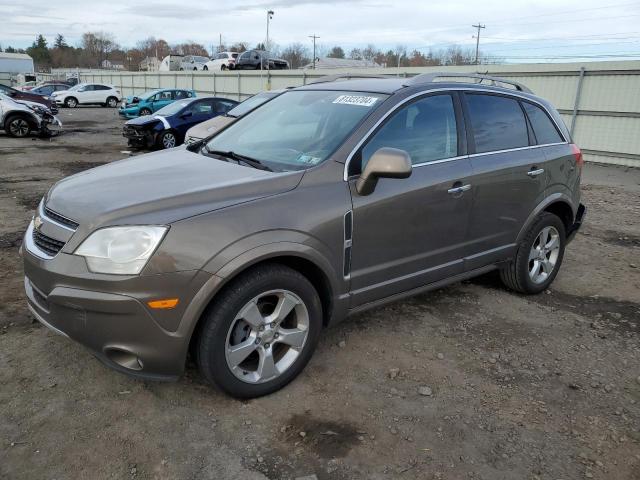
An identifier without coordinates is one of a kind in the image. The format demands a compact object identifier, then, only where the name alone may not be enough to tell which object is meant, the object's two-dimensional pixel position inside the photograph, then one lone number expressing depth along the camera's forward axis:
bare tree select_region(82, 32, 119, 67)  107.38
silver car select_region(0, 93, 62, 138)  15.73
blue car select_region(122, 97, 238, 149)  13.92
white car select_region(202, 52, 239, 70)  36.56
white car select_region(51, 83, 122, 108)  33.53
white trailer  79.71
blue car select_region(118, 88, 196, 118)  23.66
